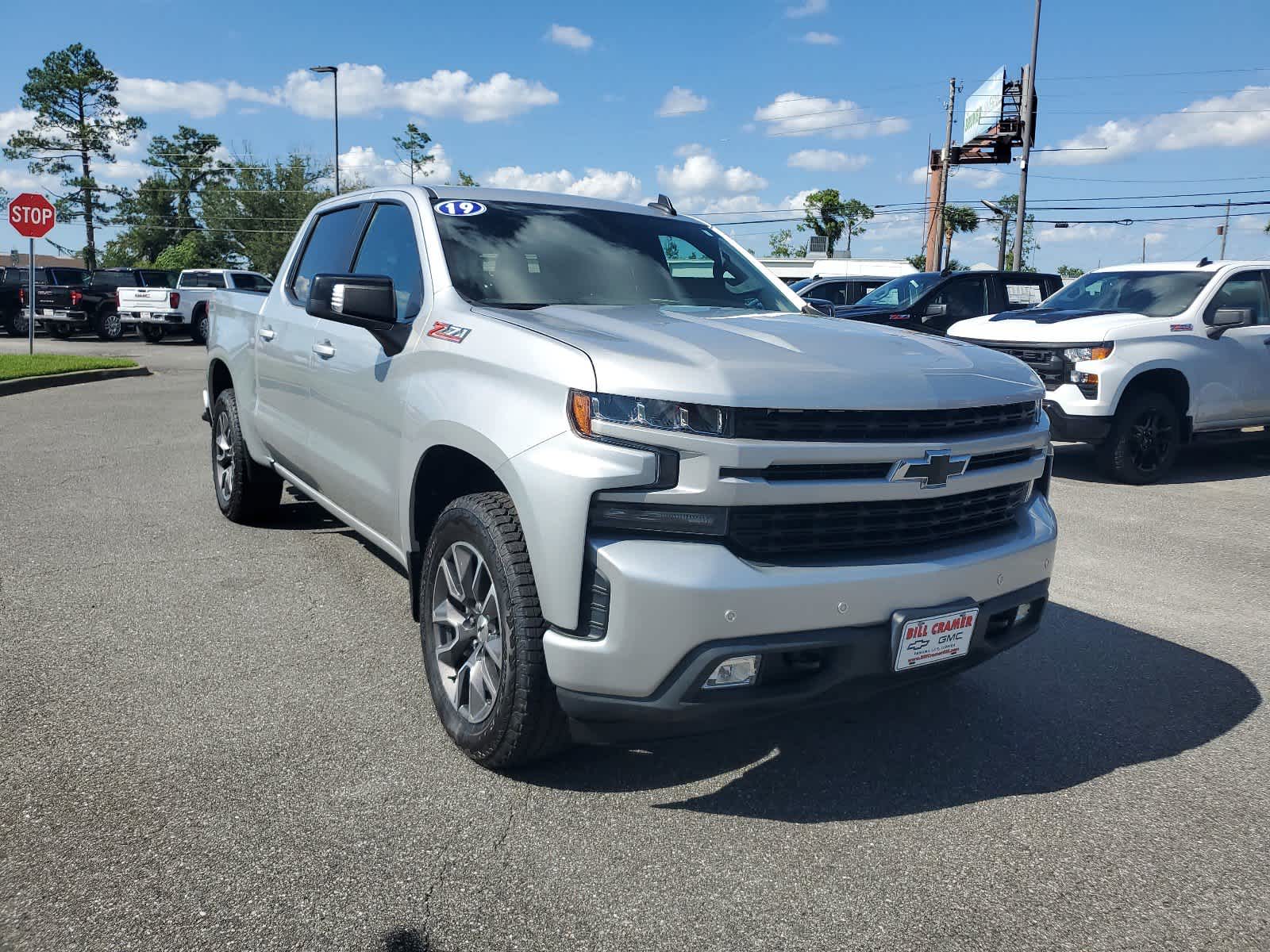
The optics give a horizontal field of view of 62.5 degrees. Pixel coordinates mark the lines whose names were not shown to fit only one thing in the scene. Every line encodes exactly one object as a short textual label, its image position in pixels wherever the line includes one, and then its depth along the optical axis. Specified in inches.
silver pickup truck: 107.0
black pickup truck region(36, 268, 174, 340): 1027.9
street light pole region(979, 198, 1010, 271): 2290.8
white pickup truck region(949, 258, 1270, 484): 346.3
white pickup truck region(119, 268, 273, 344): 1004.6
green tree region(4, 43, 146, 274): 2167.8
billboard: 1689.2
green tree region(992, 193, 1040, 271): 2791.1
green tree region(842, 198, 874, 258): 2876.5
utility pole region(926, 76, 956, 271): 1662.2
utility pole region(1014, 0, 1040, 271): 1032.2
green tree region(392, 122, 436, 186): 2303.2
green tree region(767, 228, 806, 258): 3456.2
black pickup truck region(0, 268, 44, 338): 1071.0
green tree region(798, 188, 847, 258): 2844.5
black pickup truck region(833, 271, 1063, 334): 528.1
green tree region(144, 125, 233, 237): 2834.6
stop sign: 695.7
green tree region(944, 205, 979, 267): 2783.0
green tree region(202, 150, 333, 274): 2522.1
